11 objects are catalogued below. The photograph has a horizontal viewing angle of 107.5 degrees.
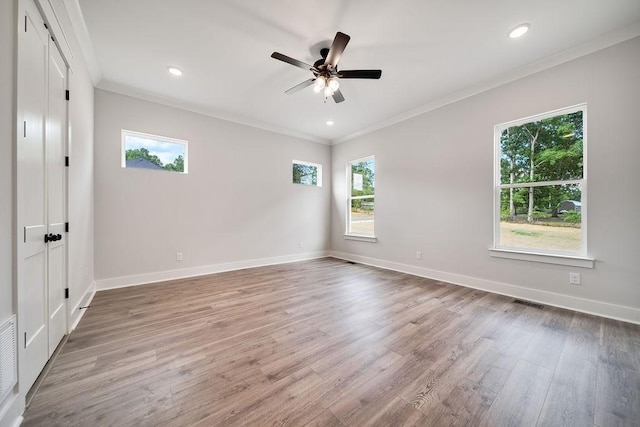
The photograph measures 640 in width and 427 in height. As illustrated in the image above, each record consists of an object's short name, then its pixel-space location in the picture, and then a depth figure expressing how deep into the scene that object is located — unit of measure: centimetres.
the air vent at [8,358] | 114
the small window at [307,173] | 552
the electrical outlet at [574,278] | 265
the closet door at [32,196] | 134
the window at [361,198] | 516
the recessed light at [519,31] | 231
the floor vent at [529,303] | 279
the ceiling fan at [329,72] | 232
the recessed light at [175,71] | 303
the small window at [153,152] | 361
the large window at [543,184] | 272
